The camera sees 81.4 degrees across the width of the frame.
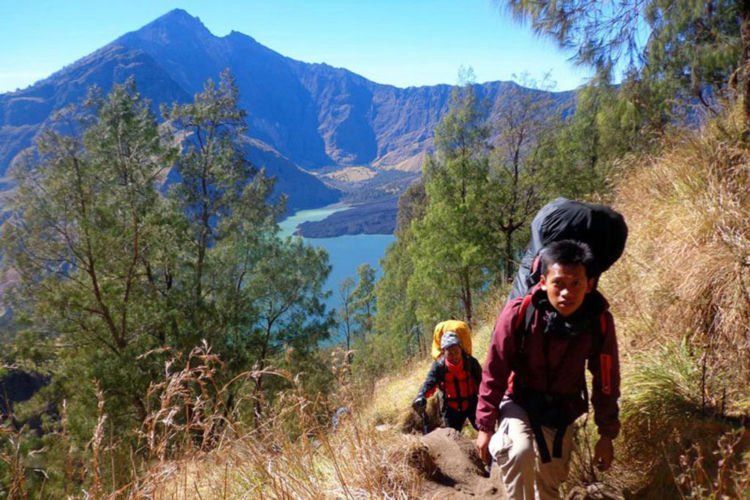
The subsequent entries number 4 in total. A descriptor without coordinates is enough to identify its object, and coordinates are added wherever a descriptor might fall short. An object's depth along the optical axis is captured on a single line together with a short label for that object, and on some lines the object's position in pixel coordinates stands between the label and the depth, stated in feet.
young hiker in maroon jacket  6.48
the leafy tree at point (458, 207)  58.75
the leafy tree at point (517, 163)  62.28
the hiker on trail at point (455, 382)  12.53
